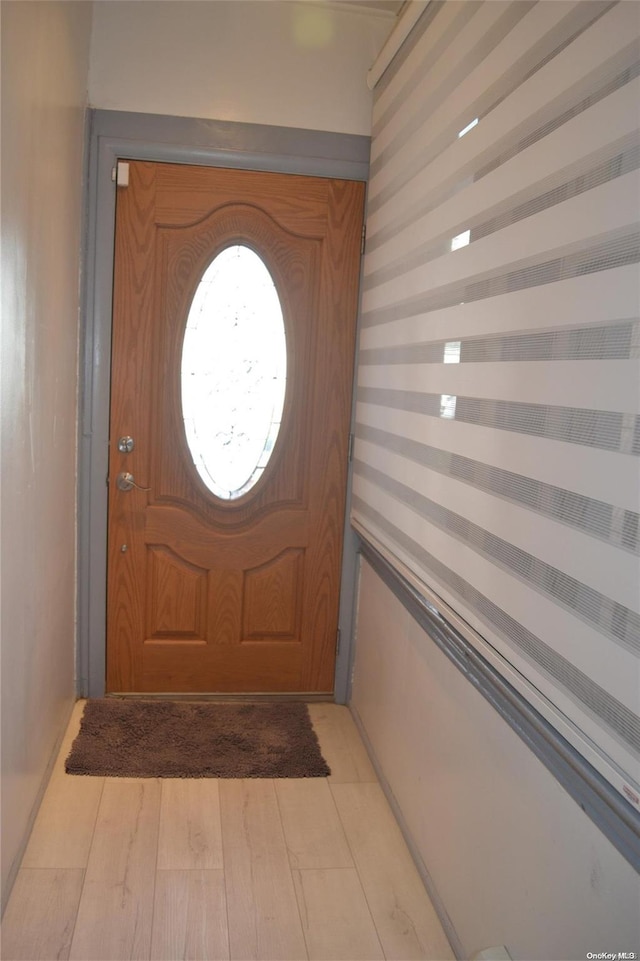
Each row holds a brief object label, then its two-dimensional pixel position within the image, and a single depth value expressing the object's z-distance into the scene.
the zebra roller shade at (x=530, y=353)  1.26
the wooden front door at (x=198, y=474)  3.17
